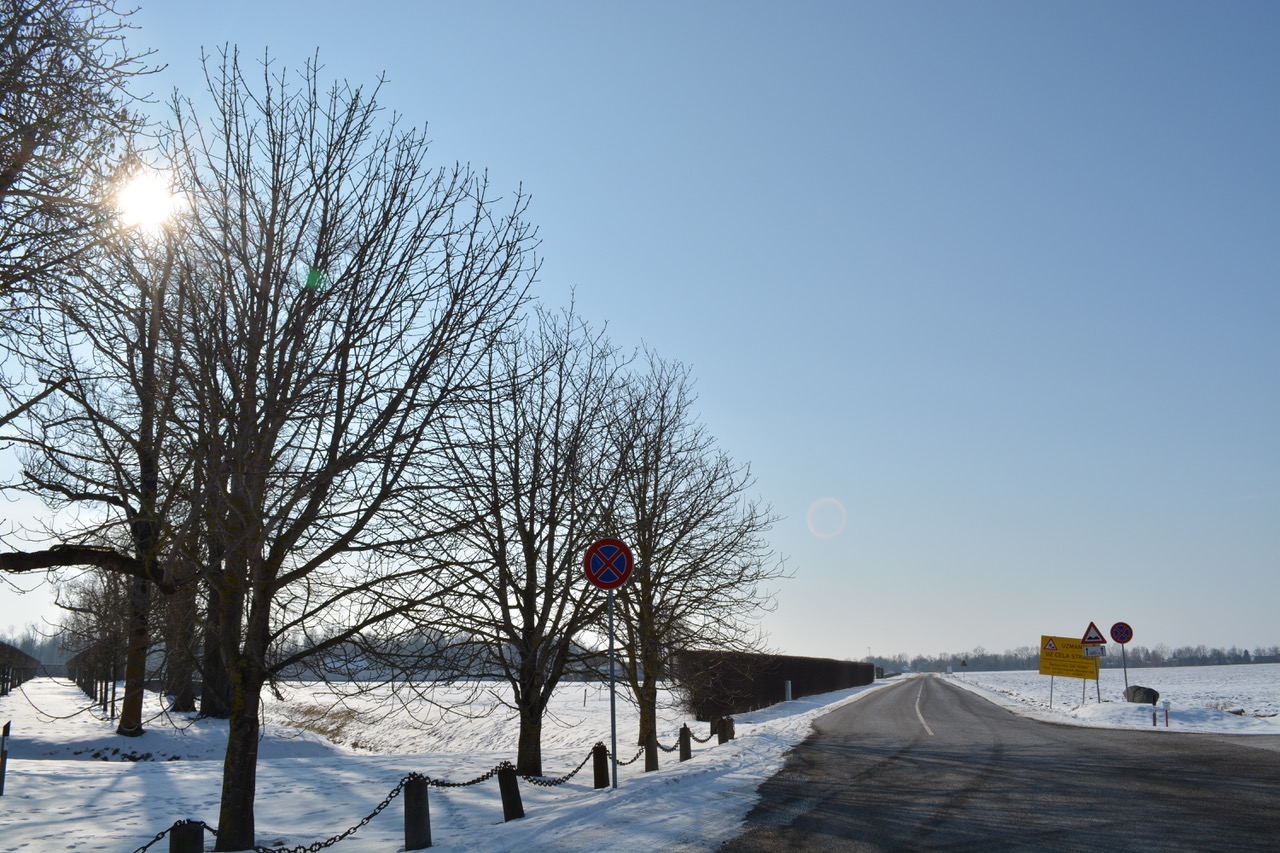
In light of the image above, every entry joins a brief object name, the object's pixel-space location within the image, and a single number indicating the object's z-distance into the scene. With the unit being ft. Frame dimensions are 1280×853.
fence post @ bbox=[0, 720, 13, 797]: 48.59
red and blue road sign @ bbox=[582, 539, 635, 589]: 36.40
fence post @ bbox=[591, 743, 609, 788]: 39.50
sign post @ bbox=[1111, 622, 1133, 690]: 87.82
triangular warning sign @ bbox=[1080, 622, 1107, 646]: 97.09
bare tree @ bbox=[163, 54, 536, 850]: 24.50
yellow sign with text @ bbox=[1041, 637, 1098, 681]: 104.94
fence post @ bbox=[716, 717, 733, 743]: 60.03
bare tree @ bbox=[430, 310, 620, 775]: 45.60
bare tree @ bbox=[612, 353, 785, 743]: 56.44
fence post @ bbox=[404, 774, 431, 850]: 28.53
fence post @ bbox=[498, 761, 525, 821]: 32.89
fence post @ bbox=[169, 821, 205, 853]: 23.07
